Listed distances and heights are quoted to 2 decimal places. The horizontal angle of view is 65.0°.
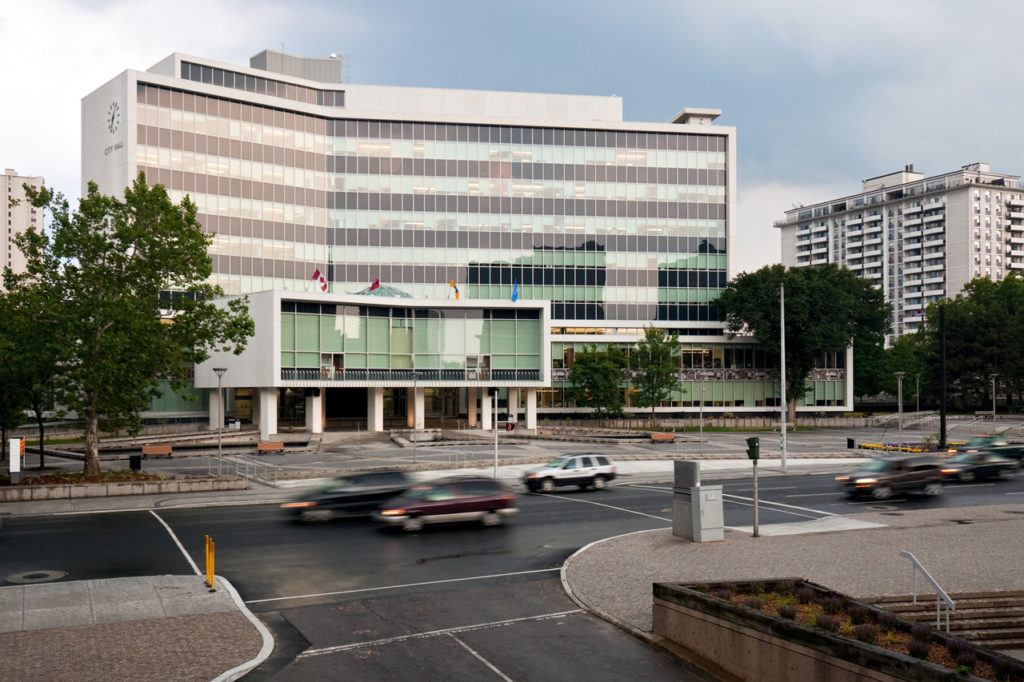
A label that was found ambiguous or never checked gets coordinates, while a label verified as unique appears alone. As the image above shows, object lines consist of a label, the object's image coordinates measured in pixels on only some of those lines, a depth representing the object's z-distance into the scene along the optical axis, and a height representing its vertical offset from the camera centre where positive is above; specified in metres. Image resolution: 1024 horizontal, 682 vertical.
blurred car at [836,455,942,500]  31.91 -4.70
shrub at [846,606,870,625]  12.38 -3.96
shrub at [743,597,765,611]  12.97 -3.95
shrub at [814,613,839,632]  11.68 -3.82
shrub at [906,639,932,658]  10.62 -3.83
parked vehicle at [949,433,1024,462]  41.81 -5.07
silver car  35.59 -5.04
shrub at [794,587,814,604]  13.69 -4.04
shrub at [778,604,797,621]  12.36 -3.90
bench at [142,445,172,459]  52.44 -5.88
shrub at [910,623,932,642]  11.34 -3.87
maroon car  25.00 -4.55
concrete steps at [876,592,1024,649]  13.48 -4.56
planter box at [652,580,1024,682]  10.27 -4.15
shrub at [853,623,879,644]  11.40 -3.89
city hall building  76.25 +16.81
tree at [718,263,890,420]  89.69 +5.62
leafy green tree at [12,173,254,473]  34.25 +2.70
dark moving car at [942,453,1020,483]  38.84 -5.17
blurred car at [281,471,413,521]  26.89 -4.65
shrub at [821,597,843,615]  12.86 -3.98
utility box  22.47 -4.20
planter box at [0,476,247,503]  31.92 -5.39
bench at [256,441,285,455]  56.38 -6.12
